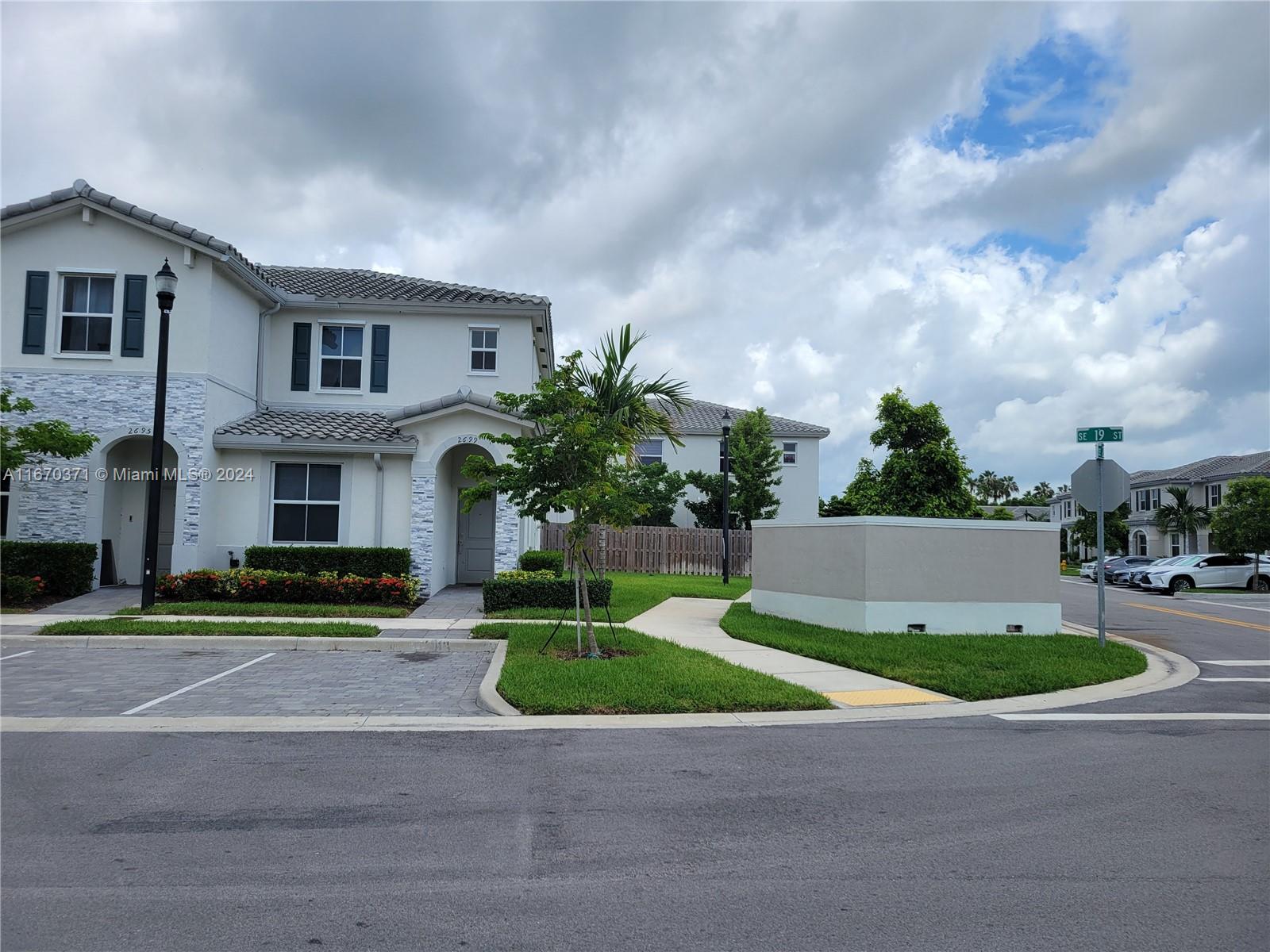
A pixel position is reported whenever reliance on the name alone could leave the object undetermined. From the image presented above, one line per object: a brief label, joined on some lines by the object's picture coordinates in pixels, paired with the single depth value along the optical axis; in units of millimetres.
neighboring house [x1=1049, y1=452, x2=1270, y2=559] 54844
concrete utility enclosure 13828
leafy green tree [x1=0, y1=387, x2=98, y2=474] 14531
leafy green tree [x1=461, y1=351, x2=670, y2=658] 11125
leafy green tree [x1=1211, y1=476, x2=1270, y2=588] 35125
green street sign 13391
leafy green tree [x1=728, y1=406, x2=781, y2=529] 33438
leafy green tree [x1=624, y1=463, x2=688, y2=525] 33625
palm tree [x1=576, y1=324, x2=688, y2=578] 16375
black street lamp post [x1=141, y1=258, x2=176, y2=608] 14117
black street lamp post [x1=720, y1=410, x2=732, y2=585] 24844
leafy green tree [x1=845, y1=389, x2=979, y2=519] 22797
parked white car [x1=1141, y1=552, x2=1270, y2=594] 33406
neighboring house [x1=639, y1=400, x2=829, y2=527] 38812
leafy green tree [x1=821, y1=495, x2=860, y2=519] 42031
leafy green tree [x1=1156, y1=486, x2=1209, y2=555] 54866
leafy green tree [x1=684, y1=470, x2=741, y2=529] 34219
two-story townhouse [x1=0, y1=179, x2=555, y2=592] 17016
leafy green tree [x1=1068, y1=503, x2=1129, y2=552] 60469
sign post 13383
